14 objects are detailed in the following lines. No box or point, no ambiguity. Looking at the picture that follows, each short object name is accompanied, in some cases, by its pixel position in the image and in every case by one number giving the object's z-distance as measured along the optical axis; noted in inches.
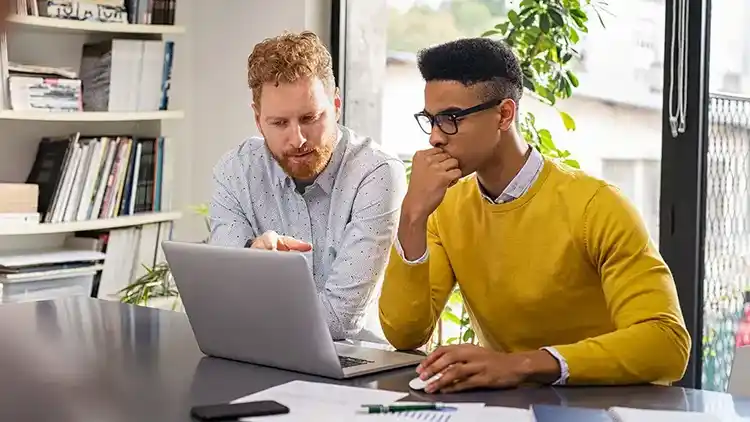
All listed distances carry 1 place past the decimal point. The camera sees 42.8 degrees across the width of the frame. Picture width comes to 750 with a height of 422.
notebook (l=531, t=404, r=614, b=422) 45.8
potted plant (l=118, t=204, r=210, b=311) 126.7
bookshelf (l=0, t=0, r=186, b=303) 120.0
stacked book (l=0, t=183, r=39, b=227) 115.6
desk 51.9
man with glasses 68.9
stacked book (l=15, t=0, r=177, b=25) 119.4
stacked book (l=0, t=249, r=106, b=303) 116.6
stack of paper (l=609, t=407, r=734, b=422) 47.6
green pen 50.1
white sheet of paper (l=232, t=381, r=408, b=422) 49.4
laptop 58.1
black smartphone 49.0
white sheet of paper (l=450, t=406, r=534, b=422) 48.1
